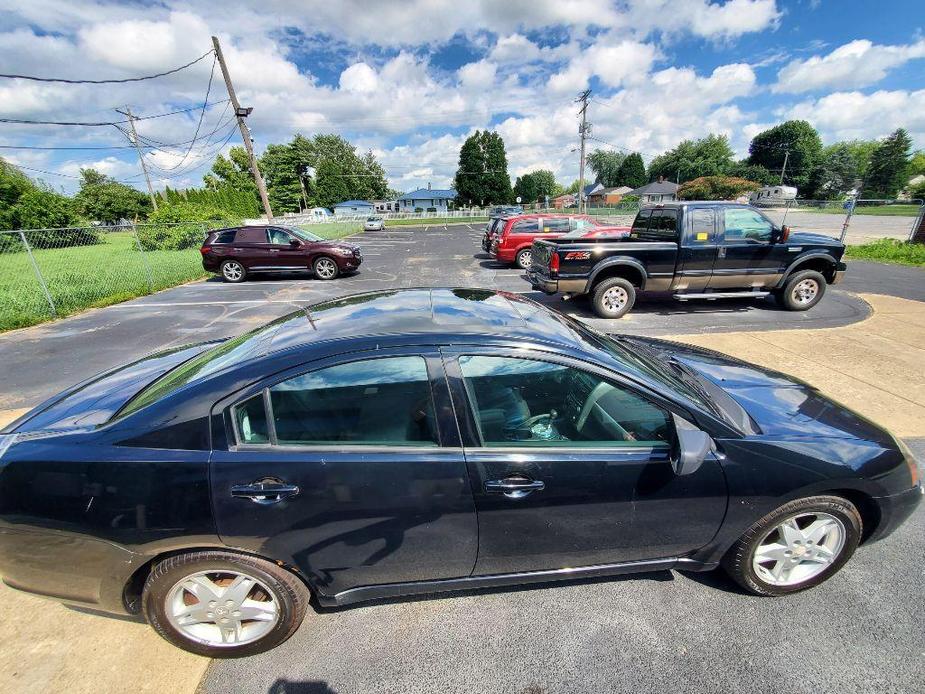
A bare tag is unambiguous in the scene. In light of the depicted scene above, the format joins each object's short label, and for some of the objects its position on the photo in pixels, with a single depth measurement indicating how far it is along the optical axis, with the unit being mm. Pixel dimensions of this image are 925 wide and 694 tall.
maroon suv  12023
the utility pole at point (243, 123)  16688
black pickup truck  6844
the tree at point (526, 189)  82625
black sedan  1634
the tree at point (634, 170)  87688
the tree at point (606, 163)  105656
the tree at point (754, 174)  74312
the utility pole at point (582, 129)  36125
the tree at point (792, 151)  77562
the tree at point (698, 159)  81000
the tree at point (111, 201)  62812
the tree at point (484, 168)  64875
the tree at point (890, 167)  62750
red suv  13180
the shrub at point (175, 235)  17984
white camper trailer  67338
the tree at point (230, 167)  65750
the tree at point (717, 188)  49250
